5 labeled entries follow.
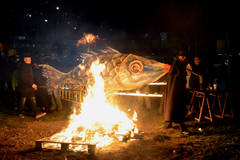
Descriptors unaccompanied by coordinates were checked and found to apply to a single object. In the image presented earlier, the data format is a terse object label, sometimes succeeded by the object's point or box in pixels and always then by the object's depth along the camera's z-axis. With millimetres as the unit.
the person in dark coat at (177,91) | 7588
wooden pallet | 5797
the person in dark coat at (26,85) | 9797
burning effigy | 7109
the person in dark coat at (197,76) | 9195
